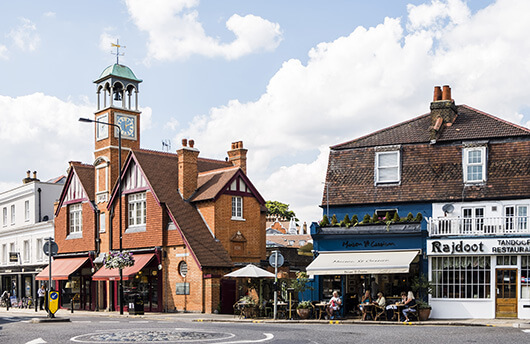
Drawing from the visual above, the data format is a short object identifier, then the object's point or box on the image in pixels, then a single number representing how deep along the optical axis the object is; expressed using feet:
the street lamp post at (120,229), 116.37
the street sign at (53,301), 90.93
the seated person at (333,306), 96.17
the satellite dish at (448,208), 100.99
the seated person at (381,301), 93.35
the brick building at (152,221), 124.06
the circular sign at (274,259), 97.96
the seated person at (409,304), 91.09
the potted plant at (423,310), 93.09
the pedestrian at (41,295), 137.80
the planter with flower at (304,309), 99.81
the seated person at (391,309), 92.73
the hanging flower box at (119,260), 122.52
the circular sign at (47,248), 98.77
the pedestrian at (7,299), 150.10
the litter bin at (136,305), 116.06
